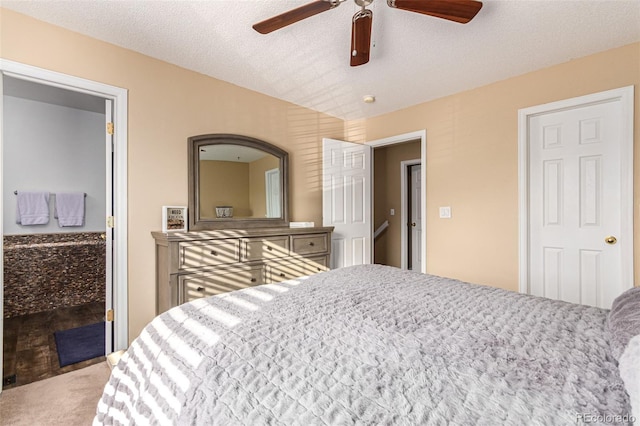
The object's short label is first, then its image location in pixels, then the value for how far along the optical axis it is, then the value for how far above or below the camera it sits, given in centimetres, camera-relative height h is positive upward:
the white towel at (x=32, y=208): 339 +5
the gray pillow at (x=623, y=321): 77 -33
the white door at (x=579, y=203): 237 +7
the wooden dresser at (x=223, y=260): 229 -43
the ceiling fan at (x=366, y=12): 151 +108
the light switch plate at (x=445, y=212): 333 -1
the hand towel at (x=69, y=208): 362 +5
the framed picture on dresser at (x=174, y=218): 252 -5
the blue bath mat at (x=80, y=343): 235 -115
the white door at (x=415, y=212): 518 -1
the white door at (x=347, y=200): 374 +16
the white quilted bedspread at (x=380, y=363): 60 -40
